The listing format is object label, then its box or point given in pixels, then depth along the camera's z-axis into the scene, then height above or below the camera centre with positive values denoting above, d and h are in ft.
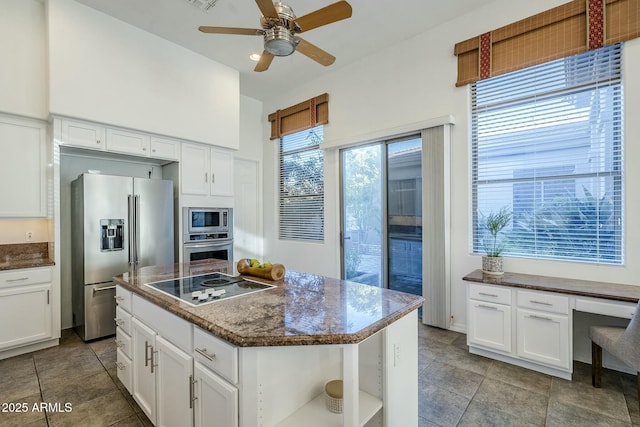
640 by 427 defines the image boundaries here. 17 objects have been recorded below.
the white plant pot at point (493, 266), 9.04 -1.66
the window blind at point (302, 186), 15.69 +1.52
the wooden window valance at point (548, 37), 8.00 +5.22
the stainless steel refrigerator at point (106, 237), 10.13 -0.79
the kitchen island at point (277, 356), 3.83 -2.18
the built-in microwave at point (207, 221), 12.83 -0.30
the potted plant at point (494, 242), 9.08 -1.04
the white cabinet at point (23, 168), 9.48 +1.59
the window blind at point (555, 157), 8.29 +1.67
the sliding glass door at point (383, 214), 12.25 -0.07
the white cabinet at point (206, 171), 12.98 +2.00
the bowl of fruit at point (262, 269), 6.77 -1.31
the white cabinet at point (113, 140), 9.88 +2.77
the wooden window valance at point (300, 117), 15.16 +5.23
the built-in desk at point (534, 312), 7.25 -2.72
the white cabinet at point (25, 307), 8.99 -2.84
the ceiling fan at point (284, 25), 6.26 +4.24
